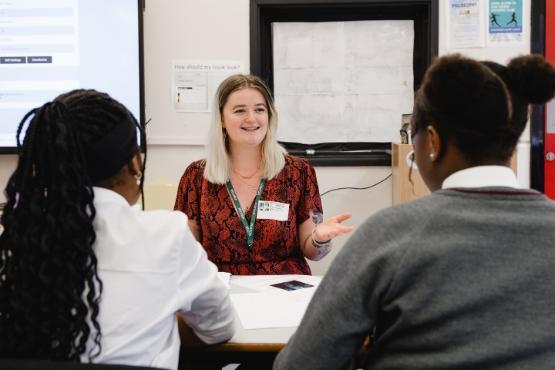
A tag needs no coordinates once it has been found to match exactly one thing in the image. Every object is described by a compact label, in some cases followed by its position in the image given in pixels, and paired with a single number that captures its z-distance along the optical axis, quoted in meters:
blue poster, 3.22
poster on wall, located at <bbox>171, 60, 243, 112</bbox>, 3.29
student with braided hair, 0.99
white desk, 1.37
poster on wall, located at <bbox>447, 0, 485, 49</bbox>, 3.23
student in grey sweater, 0.88
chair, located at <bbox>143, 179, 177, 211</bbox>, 2.75
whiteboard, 3.37
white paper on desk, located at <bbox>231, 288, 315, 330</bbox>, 1.48
